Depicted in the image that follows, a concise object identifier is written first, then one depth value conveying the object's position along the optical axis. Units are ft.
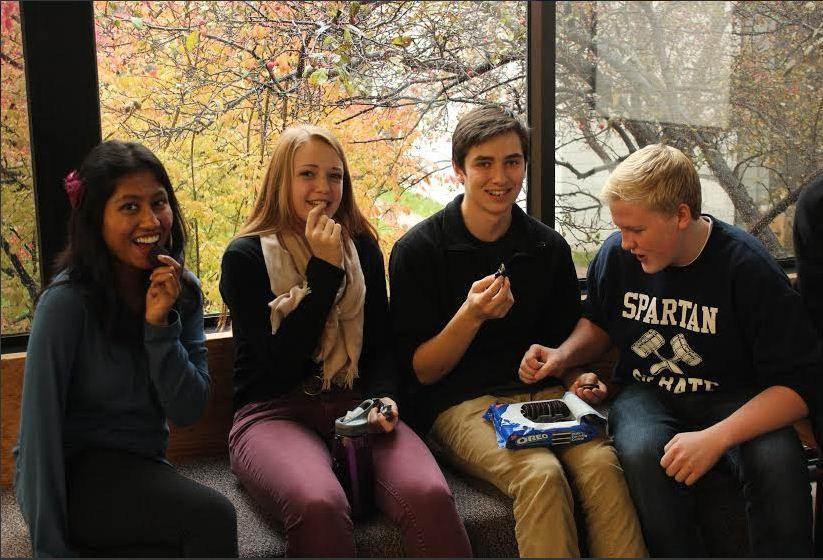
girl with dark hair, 5.13
